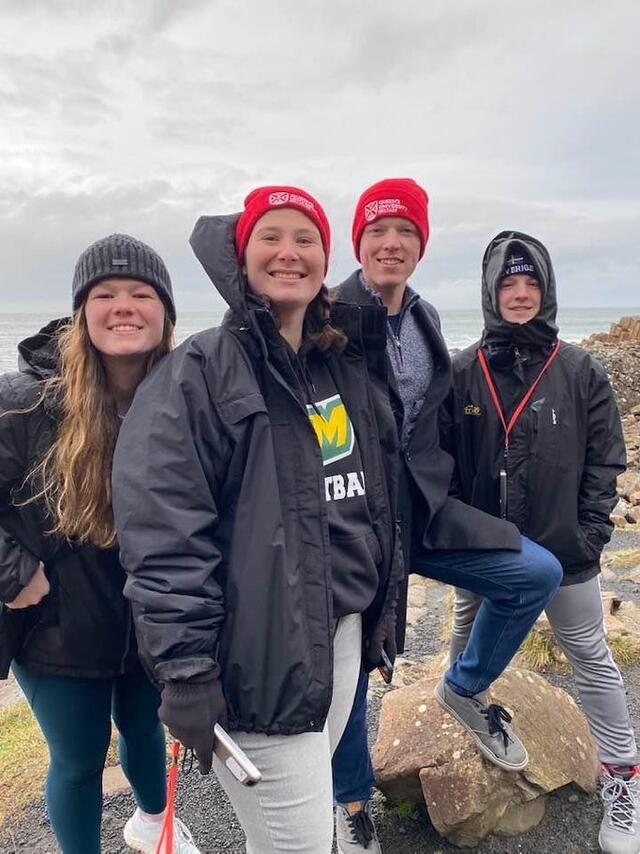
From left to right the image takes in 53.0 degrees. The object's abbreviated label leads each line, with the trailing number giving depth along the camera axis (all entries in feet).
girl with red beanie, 6.96
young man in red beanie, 10.59
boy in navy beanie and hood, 11.52
